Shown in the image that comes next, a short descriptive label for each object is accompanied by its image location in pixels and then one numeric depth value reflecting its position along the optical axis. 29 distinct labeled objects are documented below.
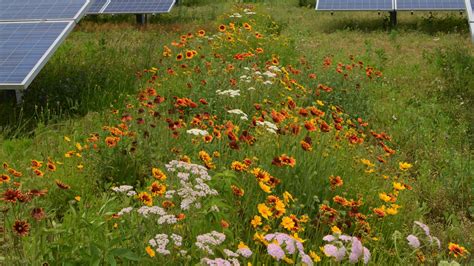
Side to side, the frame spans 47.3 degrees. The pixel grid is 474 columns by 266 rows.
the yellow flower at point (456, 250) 2.21
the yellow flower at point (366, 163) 3.25
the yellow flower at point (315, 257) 2.20
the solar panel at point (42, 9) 6.55
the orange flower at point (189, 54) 5.34
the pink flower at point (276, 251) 1.99
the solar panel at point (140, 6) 13.60
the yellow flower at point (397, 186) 2.82
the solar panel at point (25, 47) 5.28
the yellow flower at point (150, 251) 1.99
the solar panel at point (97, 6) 14.19
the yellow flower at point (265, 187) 2.50
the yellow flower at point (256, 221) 2.35
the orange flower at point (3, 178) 2.56
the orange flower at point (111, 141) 3.61
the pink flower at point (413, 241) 2.20
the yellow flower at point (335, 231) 2.18
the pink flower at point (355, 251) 2.06
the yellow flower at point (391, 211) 2.71
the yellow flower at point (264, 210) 2.35
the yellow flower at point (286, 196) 2.58
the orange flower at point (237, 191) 2.49
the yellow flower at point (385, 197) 2.68
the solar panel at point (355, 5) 12.66
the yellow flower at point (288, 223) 2.31
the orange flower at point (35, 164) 3.09
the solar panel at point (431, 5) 12.26
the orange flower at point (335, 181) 2.85
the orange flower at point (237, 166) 2.66
